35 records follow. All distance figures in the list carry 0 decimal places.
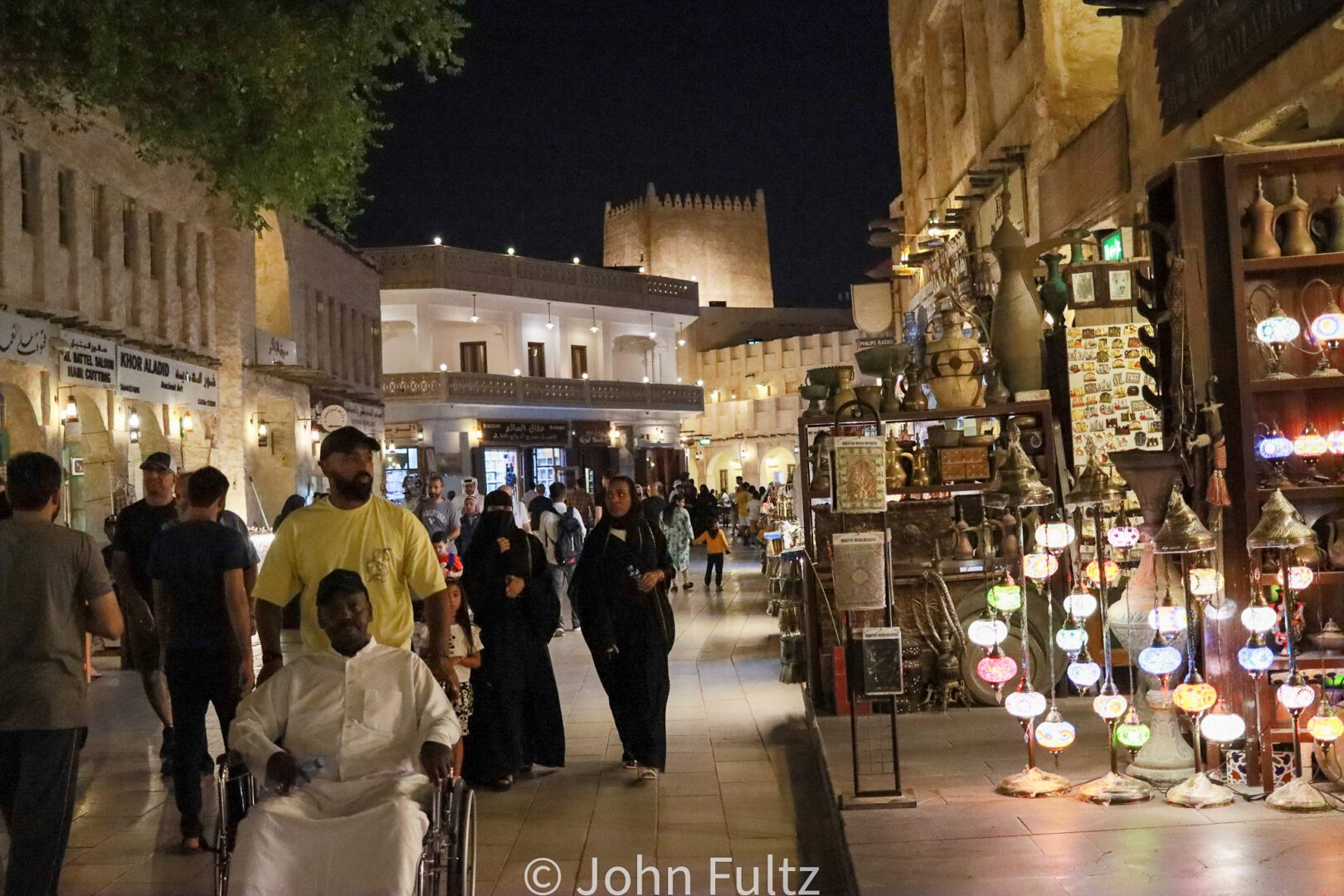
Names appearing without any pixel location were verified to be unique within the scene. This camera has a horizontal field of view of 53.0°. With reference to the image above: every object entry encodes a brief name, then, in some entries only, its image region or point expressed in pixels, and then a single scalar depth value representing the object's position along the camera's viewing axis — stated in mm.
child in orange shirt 20766
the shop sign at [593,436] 40000
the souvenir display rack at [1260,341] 6328
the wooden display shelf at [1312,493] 6375
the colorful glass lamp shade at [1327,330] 6346
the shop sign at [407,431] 36156
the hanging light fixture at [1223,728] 5945
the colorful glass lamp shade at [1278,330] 6344
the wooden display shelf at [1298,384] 6332
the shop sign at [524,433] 37000
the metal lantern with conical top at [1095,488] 6641
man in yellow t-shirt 5059
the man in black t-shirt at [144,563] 7703
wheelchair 4043
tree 10062
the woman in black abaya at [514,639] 7492
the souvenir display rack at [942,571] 8641
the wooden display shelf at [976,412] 8609
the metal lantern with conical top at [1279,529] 5883
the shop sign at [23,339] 13117
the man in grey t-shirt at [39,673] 4598
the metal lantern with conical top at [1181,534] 6027
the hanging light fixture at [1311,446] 6484
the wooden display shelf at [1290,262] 6352
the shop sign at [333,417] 22906
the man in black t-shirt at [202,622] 6164
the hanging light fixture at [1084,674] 6461
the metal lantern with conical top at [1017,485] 7266
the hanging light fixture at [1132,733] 6211
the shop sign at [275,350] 21656
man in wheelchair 3988
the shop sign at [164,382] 16281
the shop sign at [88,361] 14706
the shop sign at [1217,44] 8208
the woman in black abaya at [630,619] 7523
